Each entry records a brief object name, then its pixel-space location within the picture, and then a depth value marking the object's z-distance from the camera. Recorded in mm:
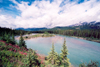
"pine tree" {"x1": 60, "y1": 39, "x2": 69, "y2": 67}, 14159
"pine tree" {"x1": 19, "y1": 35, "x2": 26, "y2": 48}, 28047
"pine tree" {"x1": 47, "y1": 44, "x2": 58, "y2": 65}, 14266
